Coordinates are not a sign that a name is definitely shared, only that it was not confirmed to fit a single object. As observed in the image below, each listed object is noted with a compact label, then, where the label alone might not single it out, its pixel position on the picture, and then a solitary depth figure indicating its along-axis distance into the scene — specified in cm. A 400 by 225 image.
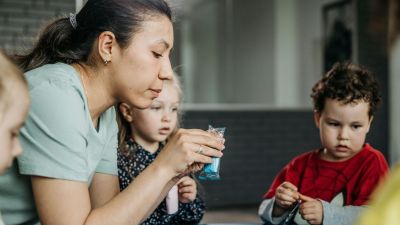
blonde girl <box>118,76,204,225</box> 225
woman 151
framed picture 643
